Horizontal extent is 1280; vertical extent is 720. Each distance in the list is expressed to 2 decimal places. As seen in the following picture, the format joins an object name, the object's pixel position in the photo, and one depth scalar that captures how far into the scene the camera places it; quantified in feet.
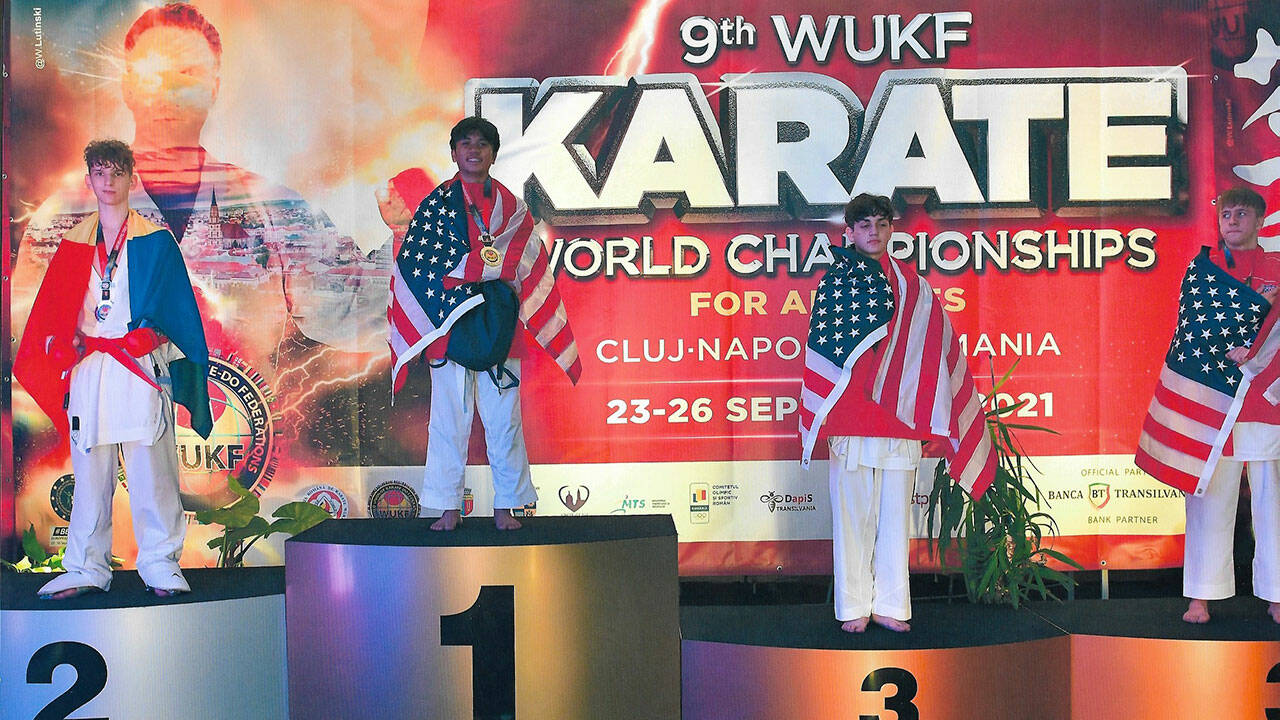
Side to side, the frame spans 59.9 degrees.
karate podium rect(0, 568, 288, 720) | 11.55
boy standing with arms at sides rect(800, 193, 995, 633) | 12.08
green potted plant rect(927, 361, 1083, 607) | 13.82
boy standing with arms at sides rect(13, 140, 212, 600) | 12.48
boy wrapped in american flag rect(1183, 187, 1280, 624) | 12.58
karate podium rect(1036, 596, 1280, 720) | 11.62
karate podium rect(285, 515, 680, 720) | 11.24
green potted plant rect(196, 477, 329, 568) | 15.26
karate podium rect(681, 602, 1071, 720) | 11.26
